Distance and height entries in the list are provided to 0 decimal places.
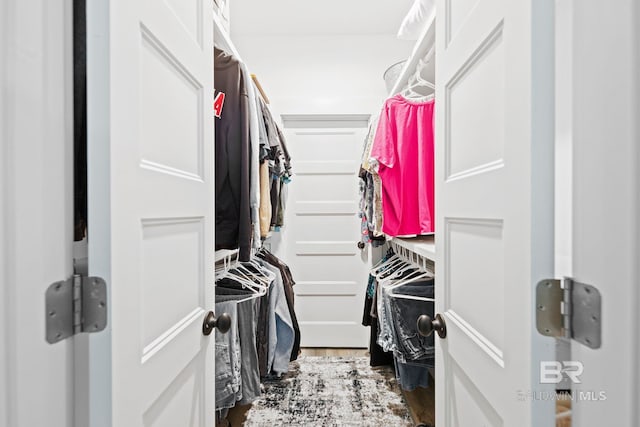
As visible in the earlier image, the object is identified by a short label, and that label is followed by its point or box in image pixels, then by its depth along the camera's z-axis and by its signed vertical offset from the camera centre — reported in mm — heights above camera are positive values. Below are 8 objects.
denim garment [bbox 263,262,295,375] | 2244 -716
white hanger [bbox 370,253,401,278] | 2397 -344
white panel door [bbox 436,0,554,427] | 578 +15
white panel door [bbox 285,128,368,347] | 3305 -187
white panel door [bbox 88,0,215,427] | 572 +24
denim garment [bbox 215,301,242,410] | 1424 -598
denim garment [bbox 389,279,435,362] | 1613 -481
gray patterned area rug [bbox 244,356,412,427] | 2014 -1111
